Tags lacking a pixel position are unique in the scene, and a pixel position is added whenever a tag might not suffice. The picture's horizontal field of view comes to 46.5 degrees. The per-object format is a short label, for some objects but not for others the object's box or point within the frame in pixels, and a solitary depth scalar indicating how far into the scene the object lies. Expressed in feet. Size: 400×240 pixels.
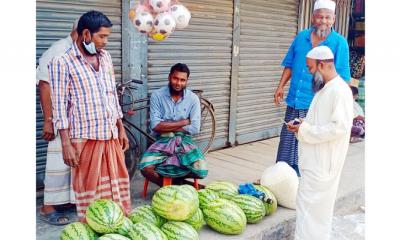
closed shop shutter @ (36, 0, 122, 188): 14.96
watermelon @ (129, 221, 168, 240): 10.72
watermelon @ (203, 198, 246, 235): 12.42
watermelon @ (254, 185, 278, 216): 14.08
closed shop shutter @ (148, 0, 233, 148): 19.29
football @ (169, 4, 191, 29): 13.76
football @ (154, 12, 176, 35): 13.32
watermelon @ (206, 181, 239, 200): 13.78
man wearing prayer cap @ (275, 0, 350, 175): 15.15
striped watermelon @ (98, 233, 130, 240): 10.49
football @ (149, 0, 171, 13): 13.25
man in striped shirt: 11.19
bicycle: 16.87
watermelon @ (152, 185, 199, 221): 11.68
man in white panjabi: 11.56
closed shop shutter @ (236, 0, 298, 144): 23.86
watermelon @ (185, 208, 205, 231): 12.19
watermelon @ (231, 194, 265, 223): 13.23
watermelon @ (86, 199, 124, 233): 10.80
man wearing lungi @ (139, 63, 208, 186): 15.11
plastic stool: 15.87
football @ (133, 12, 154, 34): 13.33
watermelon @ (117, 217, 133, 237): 10.98
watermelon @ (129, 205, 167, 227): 11.88
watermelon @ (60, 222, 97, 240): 10.56
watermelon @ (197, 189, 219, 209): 13.01
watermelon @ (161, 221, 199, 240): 11.32
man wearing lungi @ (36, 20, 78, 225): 13.10
